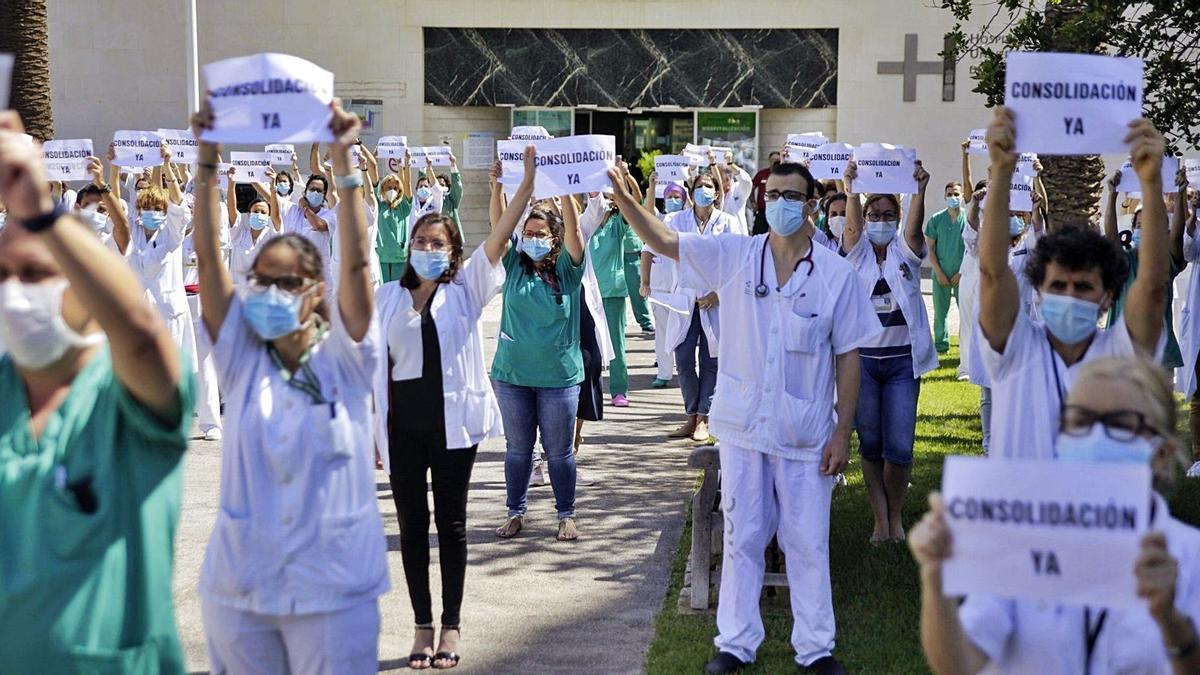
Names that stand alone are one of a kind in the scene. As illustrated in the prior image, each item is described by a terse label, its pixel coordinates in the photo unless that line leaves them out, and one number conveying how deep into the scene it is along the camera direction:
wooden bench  7.13
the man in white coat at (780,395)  6.02
